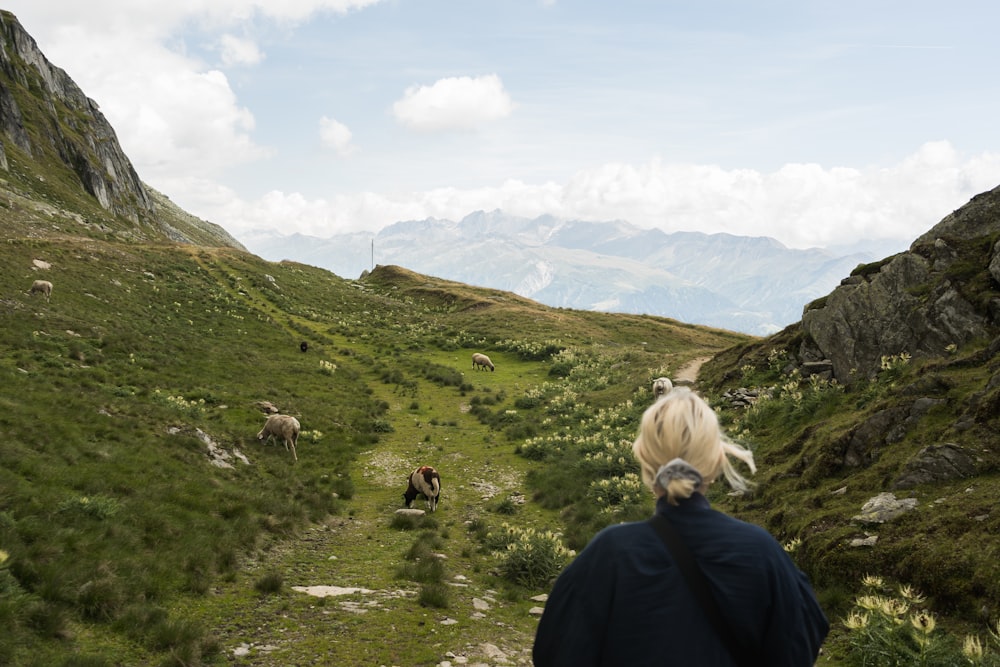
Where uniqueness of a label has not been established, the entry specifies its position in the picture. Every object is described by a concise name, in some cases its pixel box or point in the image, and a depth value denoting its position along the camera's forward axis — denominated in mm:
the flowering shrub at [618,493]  15995
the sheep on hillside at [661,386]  21516
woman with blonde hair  3029
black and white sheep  16906
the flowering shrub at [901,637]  6754
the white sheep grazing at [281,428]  19516
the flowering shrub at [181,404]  19016
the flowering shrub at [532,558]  12438
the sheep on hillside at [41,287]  27806
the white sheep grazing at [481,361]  41938
